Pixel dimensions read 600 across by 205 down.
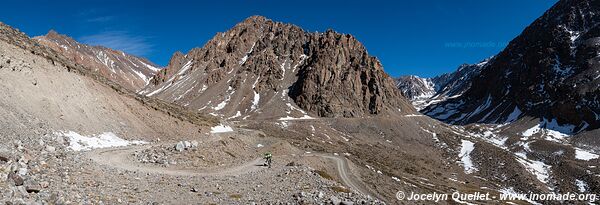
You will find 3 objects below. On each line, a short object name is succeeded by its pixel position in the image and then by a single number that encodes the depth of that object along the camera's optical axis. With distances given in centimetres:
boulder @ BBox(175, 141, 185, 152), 4599
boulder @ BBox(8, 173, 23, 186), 1811
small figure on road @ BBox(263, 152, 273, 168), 5123
